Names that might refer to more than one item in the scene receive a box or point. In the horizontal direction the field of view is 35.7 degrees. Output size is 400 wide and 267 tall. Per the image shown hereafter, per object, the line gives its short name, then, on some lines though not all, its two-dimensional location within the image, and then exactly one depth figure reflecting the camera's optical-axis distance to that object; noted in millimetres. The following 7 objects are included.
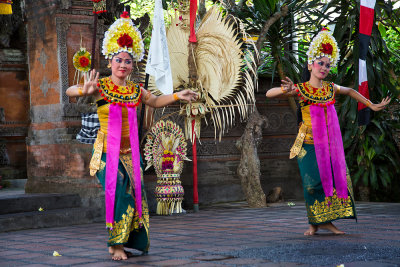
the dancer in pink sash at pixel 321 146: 5914
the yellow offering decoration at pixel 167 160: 8555
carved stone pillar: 8258
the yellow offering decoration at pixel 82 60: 7941
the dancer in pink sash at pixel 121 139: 4883
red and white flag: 7399
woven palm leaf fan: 8727
